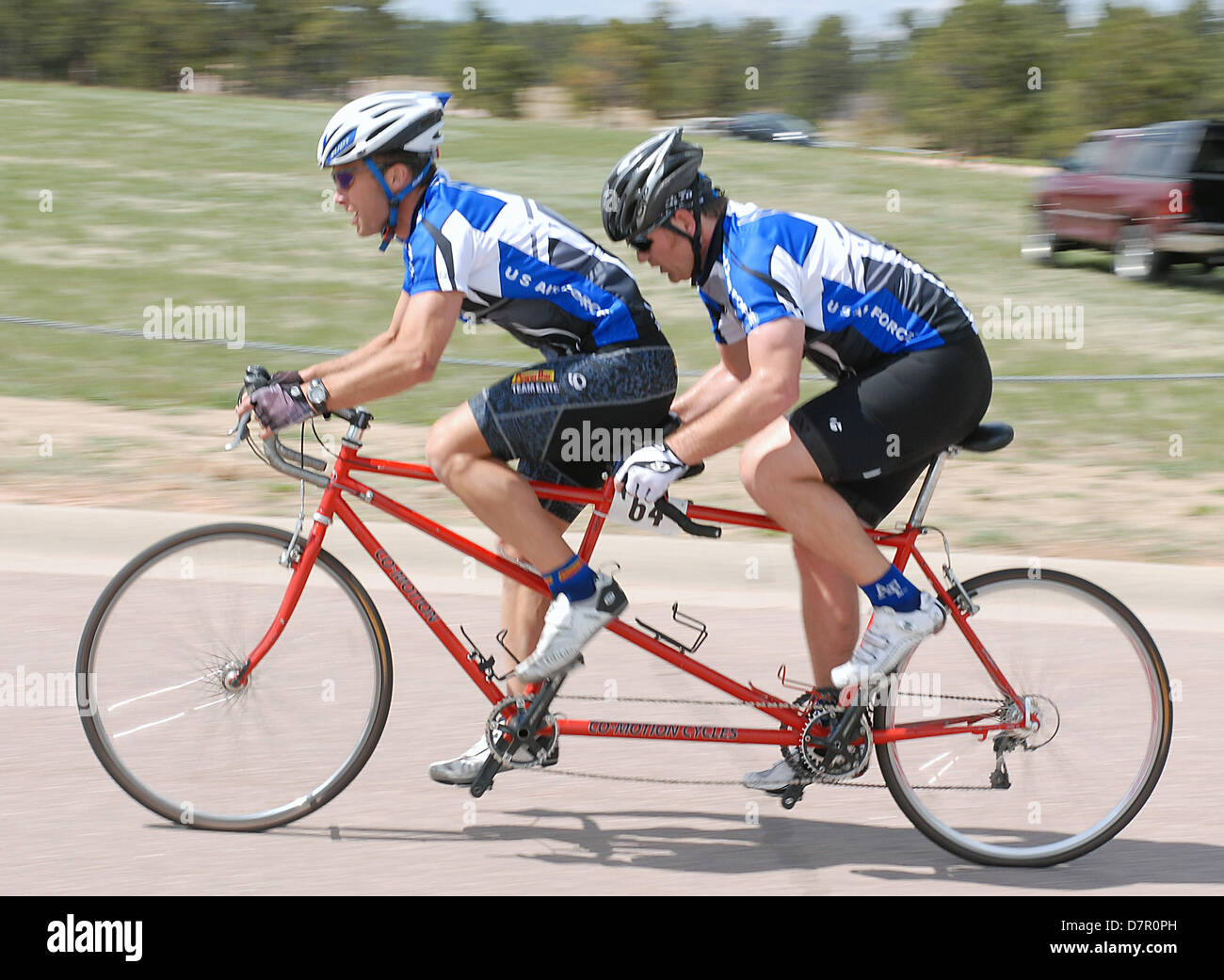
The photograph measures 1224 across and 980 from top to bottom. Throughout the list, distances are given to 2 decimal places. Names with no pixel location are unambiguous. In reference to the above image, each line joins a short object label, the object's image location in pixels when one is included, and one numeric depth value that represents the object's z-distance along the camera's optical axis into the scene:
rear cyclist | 3.60
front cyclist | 3.78
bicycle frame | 3.97
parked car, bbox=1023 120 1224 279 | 14.95
